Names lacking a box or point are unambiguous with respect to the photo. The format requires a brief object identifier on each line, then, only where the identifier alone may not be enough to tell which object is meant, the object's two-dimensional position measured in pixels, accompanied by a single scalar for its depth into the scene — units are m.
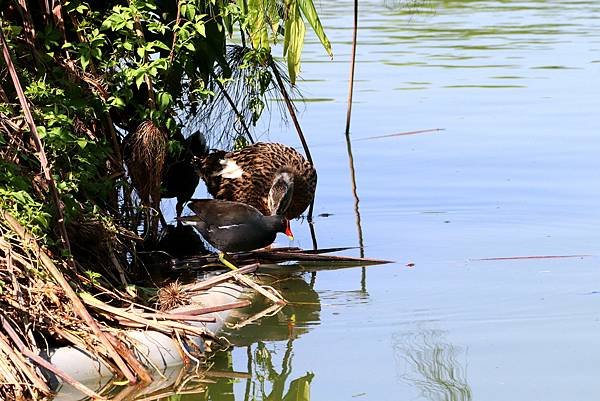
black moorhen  14.88
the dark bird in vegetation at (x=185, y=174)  16.67
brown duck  16.69
